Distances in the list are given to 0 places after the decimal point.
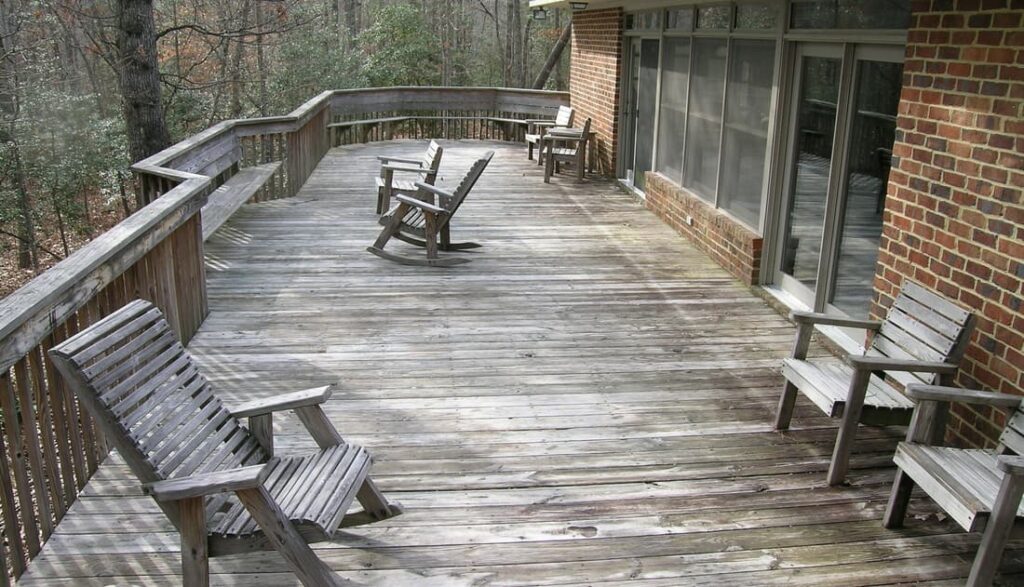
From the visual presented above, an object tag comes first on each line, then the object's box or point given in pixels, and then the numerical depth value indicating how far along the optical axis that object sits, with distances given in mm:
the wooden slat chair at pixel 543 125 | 12227
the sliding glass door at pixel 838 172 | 4777
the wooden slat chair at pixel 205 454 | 2432
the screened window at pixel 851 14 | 4508
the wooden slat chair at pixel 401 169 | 7867
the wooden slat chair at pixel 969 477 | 2576
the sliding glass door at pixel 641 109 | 9469
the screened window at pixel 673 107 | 8344
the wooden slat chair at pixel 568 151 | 10820
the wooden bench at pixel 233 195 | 6979
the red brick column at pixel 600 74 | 10570
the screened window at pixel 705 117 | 7324
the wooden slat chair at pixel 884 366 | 3383
